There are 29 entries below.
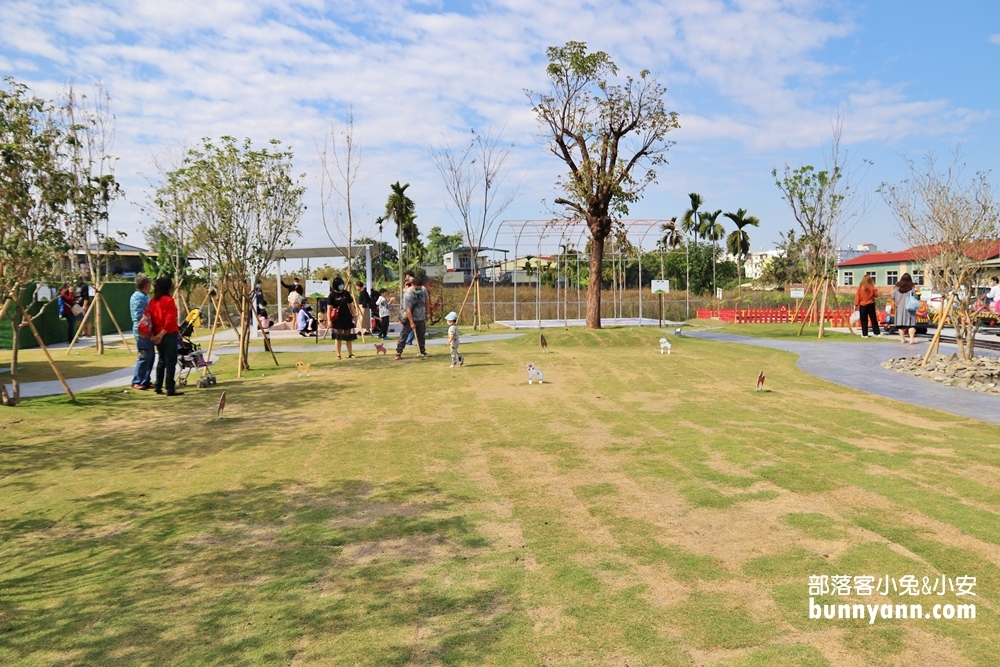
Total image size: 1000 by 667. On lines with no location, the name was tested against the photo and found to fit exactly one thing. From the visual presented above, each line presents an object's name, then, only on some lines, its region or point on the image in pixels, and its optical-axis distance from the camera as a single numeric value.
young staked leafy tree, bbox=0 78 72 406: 9.16
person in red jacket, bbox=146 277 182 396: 10.68
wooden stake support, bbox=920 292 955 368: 12.68
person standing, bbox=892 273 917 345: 18.16
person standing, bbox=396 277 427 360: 14.62
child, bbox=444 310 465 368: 13.52
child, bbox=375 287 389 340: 22.23
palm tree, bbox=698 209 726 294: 63.88
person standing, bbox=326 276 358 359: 15.02
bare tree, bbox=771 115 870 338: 22.20
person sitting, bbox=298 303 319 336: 23.45
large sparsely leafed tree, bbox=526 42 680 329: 20.99
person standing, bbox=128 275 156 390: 11.06
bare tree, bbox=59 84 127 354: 11.04
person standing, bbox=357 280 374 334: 21.50
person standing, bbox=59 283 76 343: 21.09
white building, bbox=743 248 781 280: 127.86
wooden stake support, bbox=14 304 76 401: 9.98
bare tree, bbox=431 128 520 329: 25.95
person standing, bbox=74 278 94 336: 22.66
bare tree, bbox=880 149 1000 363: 12.20
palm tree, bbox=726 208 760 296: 60.88
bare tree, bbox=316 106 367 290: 24.80
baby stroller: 11.80
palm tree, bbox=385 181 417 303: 48.47
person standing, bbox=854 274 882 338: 20.28
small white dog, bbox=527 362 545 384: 11.40
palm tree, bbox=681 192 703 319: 60.66
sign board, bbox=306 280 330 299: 20.16
